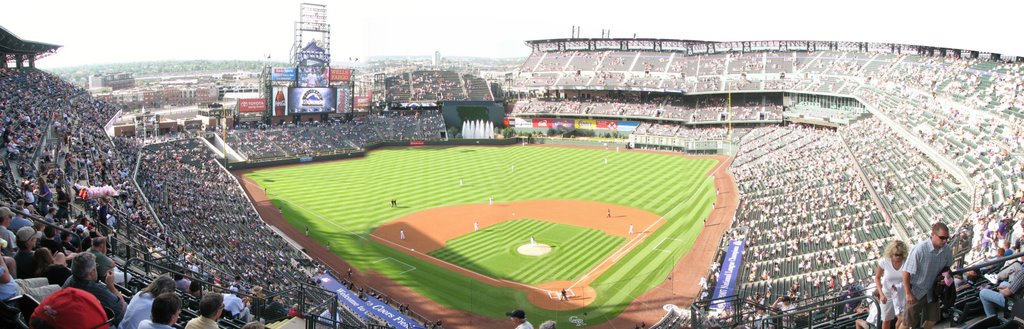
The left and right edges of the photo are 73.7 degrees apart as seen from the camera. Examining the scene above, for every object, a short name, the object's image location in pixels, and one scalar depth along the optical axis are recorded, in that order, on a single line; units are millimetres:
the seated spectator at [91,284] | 6819
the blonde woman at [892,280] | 8062
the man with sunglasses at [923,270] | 7711
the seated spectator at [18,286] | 6465
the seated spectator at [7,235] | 8438
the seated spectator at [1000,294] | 8062
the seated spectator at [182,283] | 10437
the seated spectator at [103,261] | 7949
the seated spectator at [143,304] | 6824
